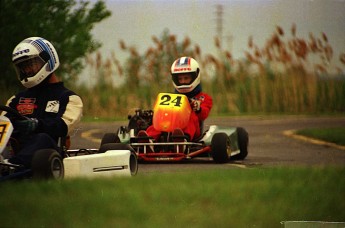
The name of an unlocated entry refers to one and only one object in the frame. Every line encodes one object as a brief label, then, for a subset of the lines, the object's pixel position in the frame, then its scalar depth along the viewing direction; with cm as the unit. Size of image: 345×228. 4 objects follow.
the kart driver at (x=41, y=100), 1736
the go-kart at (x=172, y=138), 2275
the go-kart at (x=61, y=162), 1633
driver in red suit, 2391
